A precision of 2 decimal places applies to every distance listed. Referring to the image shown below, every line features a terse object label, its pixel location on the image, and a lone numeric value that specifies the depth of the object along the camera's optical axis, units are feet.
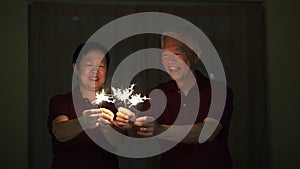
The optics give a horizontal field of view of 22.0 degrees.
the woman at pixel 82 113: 11.07
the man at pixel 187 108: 11.25
